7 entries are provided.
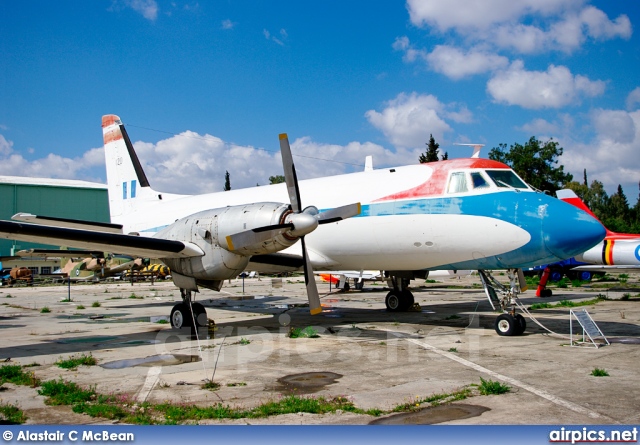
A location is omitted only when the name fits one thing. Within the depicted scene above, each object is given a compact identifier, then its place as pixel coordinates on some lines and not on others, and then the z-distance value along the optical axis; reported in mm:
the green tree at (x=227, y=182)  87706
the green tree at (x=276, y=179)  97425
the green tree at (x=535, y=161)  74312
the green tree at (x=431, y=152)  61719
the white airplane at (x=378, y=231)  11352
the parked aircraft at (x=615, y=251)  24922
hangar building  66250
